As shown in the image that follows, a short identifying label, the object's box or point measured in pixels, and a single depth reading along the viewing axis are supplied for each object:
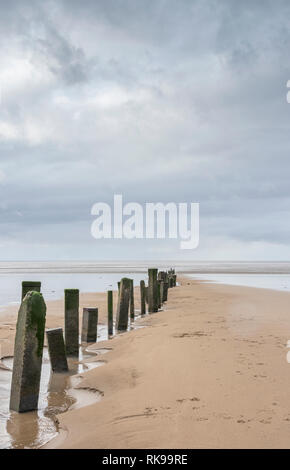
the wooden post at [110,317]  13.43
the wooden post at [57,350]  8.09
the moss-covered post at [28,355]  5.79
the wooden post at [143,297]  18.48
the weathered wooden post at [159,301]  20.05
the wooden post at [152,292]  18.14
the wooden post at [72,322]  9.88
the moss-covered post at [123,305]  13.91
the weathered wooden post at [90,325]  11.62
